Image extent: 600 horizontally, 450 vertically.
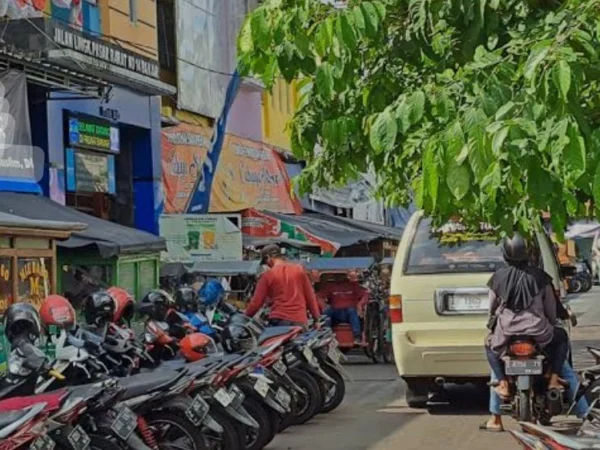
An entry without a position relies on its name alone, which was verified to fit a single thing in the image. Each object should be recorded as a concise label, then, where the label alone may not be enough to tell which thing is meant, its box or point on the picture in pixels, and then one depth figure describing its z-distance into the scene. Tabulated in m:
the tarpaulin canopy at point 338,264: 19.64
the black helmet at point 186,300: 12.17
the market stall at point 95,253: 15.83
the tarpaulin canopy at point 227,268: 18.86
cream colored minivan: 12.02
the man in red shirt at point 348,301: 19.11
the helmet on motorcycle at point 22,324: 7.87
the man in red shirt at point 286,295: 13.17
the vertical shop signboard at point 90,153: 19.03
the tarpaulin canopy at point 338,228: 26.72
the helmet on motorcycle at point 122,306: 9.91
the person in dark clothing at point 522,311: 9.73
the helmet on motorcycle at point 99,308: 9.59
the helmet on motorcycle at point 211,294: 13.79
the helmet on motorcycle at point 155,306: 10.70
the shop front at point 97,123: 16.31
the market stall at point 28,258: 12.26
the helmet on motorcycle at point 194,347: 10.06
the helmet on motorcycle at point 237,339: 11.36
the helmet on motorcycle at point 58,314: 8.66
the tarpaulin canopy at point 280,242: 23.33
